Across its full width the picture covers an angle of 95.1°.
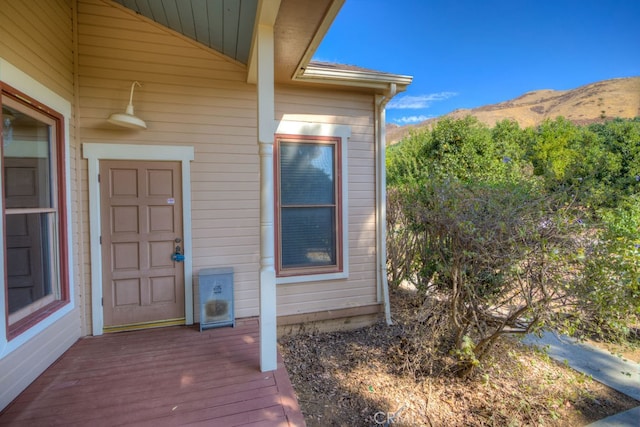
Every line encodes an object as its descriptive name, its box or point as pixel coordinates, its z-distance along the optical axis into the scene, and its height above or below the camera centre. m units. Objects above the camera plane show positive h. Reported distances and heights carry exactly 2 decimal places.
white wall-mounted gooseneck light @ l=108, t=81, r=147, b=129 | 2.84 +0.86
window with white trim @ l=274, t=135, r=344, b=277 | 3.56 +0.01
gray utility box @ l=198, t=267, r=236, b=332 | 3.15 -0.99
